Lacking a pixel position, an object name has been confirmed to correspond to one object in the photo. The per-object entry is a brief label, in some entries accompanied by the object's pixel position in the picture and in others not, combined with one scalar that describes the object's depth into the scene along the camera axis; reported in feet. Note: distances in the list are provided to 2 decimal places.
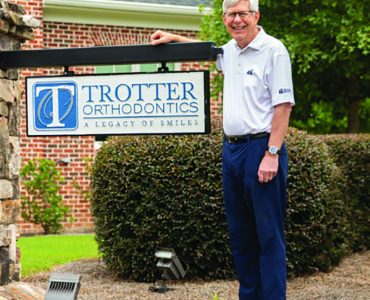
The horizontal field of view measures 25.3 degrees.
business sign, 16.56
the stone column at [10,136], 17.47
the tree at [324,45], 39.75
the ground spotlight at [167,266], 21.54
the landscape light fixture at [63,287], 14.21
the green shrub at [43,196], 42.83
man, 14.79
